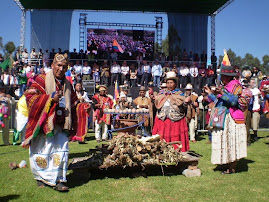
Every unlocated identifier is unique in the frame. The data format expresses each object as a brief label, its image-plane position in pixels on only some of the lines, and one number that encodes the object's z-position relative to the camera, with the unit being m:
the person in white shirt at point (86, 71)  19.18
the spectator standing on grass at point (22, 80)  11.89
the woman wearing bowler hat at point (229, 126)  6.24
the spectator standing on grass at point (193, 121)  11.64
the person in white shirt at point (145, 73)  19.56
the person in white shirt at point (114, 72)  19.28
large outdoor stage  21.80
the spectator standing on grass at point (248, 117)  10.02
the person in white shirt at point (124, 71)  19.41
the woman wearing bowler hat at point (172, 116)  6.82
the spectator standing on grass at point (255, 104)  11.18
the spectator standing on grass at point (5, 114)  10.38
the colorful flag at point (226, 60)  6.67
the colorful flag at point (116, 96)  12.59
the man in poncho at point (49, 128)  5.13
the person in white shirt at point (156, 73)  19.36
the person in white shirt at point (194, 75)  19.97
